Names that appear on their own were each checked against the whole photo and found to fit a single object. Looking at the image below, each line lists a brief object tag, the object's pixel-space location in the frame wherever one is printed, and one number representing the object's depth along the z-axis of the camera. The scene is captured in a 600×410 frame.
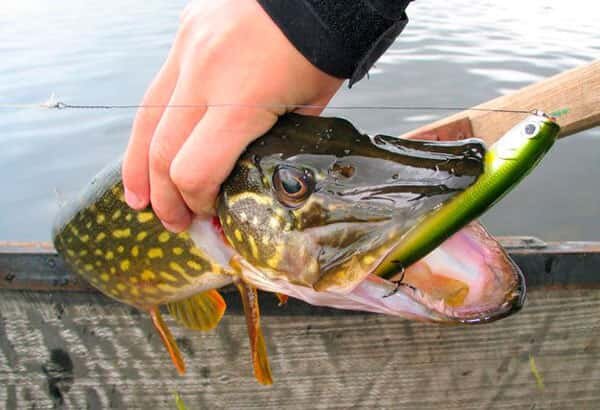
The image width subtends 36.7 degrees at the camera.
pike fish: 0.43
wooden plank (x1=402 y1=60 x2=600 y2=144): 0.71
